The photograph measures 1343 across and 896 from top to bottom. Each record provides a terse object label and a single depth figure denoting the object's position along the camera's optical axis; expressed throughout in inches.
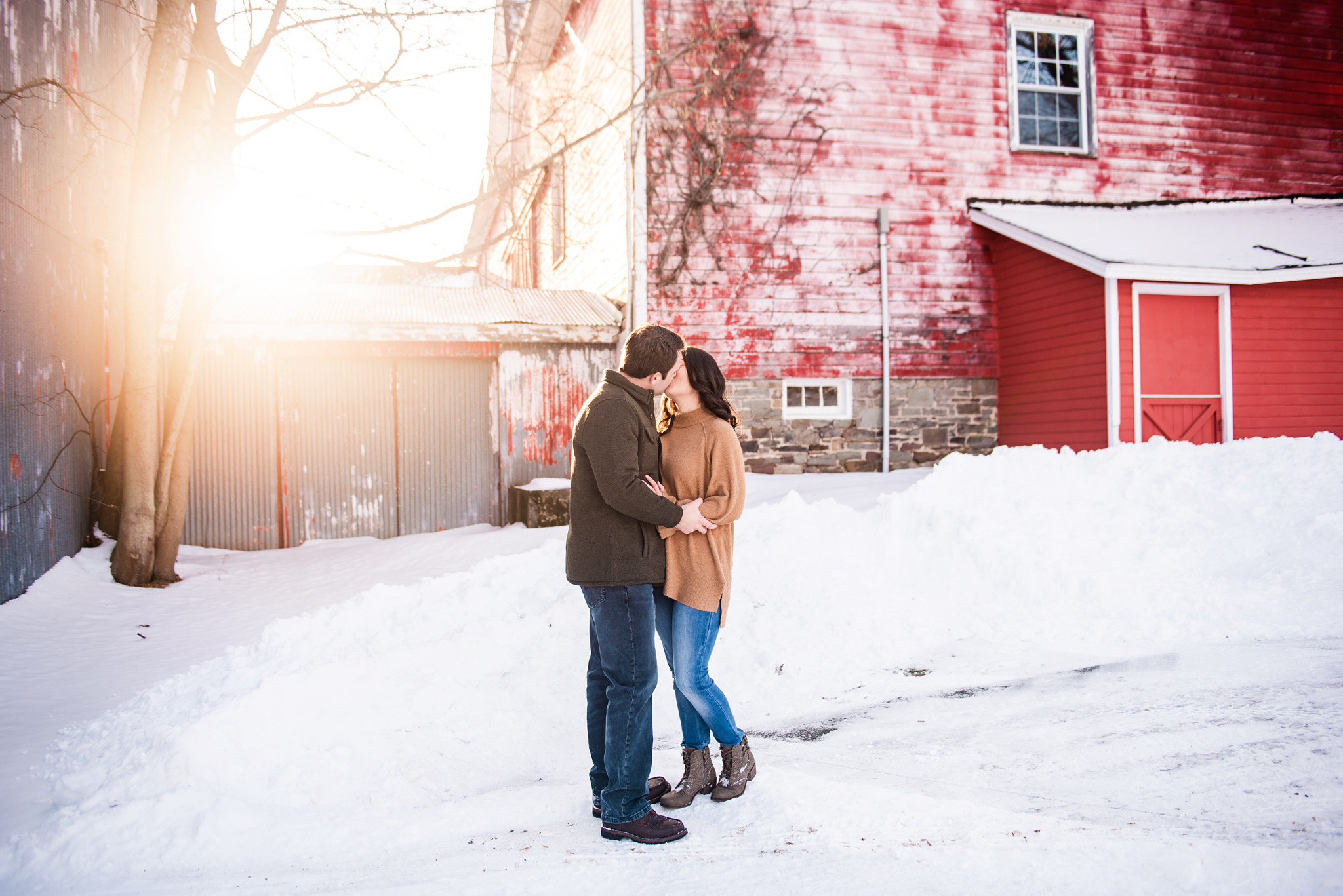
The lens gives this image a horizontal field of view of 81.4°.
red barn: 382.9
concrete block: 329.7
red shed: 367.2
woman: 119.6
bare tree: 261.4
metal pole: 414.0
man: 112.7
